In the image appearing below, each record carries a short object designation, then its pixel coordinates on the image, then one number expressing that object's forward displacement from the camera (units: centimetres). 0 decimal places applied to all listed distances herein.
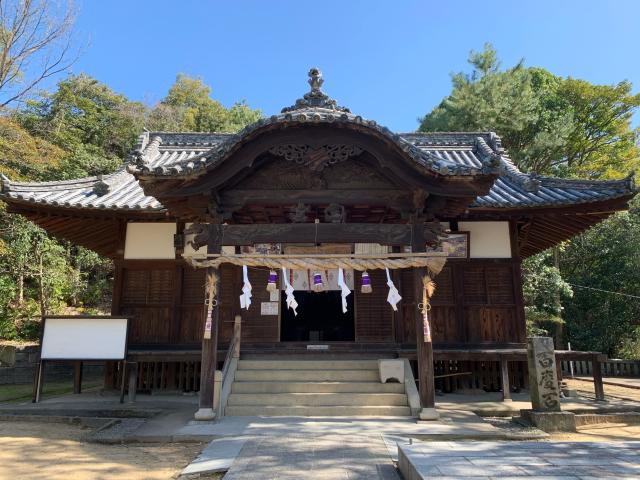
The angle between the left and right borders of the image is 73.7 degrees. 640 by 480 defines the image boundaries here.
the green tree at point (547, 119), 2623
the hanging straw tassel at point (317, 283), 821
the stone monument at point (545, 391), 754
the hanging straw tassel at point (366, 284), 859
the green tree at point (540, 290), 1925
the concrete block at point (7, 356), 1647
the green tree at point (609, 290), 2288
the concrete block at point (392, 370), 867
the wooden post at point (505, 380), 980
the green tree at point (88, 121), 2903
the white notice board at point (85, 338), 934
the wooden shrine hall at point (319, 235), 768
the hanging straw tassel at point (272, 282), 852
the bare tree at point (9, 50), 1494
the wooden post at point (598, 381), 1016
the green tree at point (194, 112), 3791
